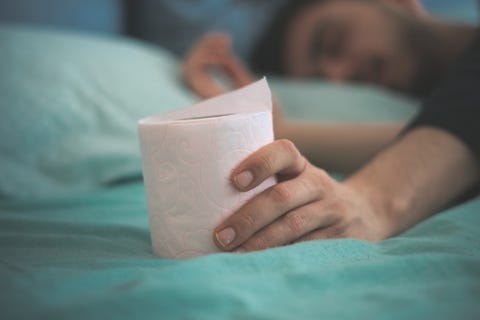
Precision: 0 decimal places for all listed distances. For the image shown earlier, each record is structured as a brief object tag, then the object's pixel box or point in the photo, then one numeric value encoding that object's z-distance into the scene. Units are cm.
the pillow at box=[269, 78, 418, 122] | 148
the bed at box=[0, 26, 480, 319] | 42
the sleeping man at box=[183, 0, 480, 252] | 53
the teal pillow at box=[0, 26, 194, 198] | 91
